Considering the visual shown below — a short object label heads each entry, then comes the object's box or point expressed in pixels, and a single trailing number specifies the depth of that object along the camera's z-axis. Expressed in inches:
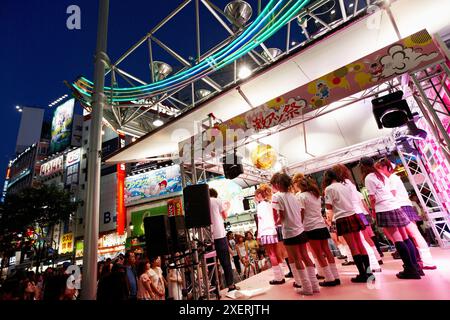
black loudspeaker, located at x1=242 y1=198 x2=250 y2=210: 457.3
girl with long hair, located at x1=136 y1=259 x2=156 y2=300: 185.5
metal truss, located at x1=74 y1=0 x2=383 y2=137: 201.5
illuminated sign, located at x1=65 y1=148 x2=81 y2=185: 1114.1
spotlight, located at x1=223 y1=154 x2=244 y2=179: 251.0
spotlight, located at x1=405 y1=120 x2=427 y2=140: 214.4
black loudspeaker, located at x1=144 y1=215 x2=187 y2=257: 174.4
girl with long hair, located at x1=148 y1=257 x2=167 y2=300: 189.7
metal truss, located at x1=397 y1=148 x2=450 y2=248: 240.6
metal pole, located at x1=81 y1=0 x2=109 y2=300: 131.0
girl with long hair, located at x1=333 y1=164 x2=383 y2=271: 159.8
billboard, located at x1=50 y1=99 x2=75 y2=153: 922.1
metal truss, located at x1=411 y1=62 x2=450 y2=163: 157.9
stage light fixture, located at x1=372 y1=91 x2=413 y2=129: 176.7
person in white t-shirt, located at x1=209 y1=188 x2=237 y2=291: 172.2
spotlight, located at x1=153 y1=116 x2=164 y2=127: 312.9
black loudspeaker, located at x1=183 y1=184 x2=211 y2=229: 163.5
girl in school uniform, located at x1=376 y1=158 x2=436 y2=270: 154.1
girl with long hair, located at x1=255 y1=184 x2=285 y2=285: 183.6
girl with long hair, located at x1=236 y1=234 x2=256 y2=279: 348.2
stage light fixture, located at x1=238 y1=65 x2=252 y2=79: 285.8
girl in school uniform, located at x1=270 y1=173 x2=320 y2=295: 134.6
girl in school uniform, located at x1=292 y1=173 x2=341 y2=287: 146.5
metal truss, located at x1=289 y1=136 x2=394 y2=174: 335.0
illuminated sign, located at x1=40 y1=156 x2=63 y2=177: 1195.9
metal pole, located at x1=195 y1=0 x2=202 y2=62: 207.9
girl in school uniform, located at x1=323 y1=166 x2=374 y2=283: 141.6
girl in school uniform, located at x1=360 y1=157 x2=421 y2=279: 136.0
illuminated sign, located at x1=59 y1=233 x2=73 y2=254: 1012.5
